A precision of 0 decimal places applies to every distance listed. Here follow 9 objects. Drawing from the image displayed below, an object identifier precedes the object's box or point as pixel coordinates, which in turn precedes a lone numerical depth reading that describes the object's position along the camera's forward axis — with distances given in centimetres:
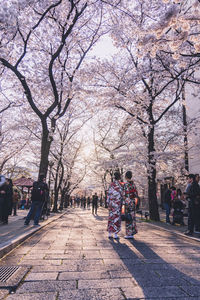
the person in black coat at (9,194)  1013
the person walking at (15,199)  1674
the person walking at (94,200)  2326
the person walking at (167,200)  1248
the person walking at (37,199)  923
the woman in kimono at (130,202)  709
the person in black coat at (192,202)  744
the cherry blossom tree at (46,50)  1047
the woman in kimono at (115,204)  710
